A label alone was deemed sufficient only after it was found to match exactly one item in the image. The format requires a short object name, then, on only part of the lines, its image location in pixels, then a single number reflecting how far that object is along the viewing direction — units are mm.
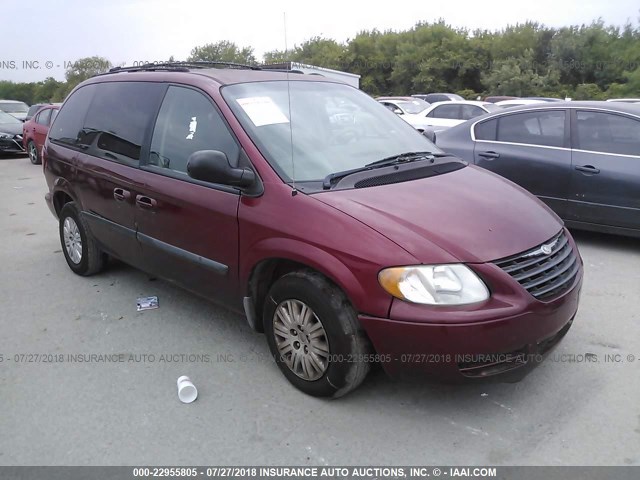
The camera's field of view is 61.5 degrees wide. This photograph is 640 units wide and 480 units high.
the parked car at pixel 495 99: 24198
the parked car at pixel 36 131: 13734
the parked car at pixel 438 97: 27773
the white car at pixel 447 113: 14016
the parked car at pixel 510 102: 16116
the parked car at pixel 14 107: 21422
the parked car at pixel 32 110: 17072
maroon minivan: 2551
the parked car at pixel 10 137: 16203
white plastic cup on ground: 3068
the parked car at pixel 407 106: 18859
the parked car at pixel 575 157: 5371
